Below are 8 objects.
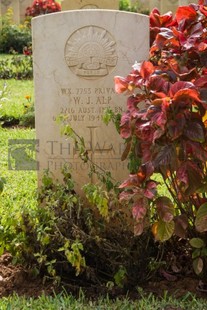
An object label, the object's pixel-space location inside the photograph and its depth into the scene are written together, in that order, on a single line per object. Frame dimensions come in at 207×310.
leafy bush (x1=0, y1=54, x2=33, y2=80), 11.53
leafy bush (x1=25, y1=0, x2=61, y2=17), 16.91
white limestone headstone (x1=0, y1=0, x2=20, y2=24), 18.97
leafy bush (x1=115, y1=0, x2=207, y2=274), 2.95
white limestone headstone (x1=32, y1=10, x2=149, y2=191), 3.67
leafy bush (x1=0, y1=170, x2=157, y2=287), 3.39
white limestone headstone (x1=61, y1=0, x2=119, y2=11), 7.54
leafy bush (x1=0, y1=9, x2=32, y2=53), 16.02
